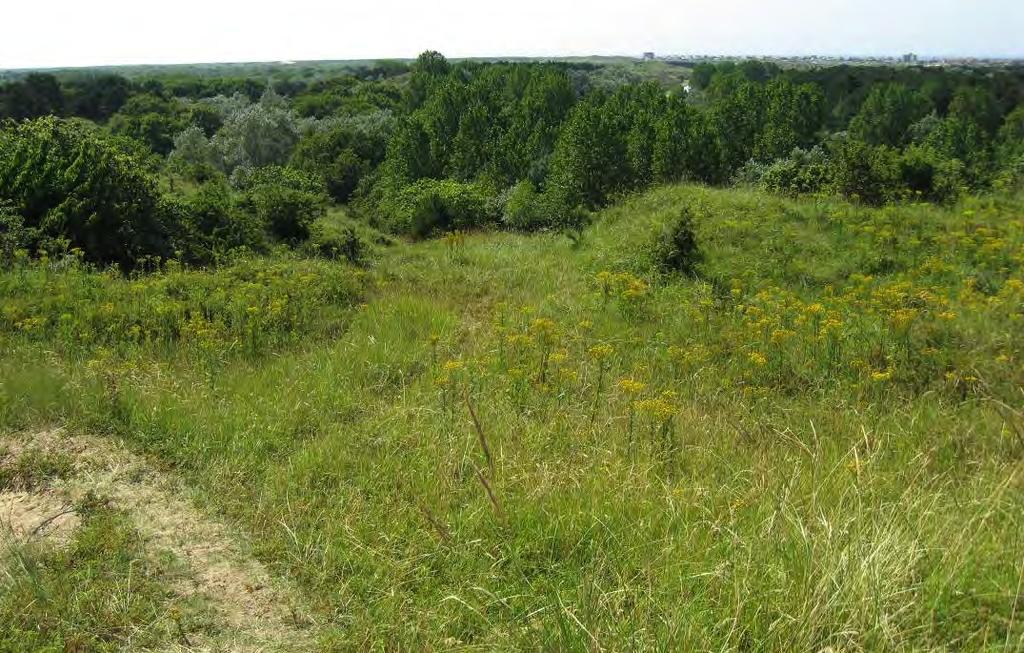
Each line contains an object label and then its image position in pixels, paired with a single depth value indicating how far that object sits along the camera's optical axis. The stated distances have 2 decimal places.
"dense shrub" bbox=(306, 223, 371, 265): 12.38
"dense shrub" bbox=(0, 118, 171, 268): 10.07
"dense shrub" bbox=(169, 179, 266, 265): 11.48
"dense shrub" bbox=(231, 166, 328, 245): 14.10
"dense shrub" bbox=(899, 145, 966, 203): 11.94
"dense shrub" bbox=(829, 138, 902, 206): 11.93
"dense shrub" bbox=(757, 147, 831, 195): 14.00
